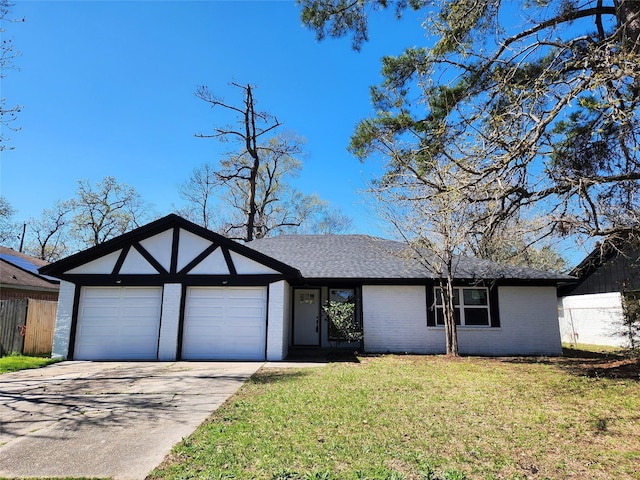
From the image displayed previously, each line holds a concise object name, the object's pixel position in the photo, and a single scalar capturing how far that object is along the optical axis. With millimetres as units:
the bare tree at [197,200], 27688
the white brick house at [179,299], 10891
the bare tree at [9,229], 30200
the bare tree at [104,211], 30906
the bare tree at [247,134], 21781
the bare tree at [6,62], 6488
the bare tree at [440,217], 5584
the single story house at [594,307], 16953
